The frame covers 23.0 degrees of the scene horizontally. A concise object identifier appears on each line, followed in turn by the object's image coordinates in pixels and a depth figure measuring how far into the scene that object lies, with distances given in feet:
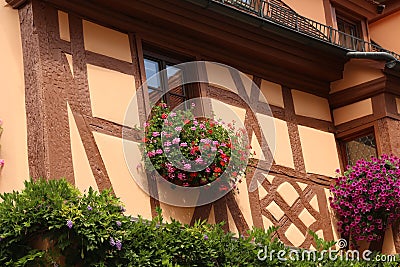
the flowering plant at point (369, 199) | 34.12
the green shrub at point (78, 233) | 24.89
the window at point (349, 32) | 40.45
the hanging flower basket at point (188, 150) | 29.35
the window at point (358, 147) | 37.22
